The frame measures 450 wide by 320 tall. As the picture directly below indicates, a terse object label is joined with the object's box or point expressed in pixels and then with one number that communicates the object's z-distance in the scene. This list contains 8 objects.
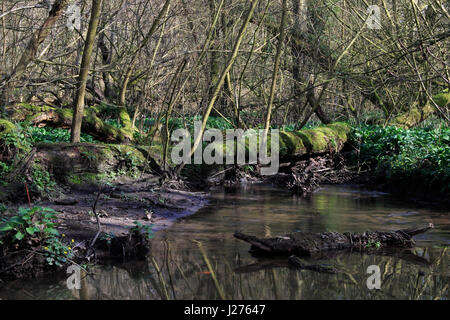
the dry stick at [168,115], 10.69
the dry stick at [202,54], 10.30
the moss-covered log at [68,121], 12.48
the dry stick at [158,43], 12.06
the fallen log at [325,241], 6.34
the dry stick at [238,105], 13.35
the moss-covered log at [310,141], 13.27
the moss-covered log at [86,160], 9.09
